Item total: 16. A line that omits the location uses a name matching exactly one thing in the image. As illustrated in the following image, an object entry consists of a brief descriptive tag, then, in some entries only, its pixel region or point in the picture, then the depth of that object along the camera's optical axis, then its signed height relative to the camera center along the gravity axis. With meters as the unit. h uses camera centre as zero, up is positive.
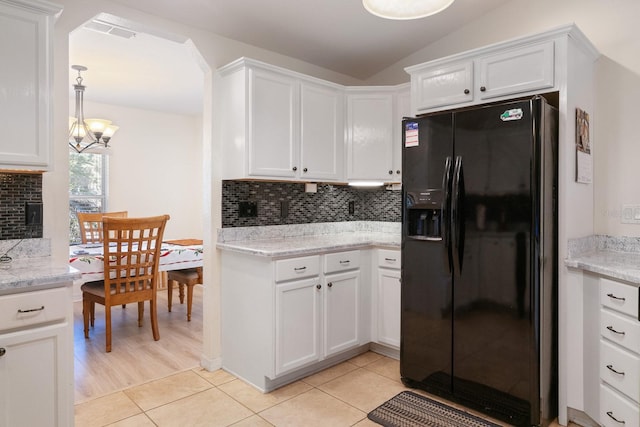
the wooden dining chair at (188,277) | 3.96 -0.67
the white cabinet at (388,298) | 3.01 -0.67
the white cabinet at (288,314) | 2.54 -0.70
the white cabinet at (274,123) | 2.75 +0.63
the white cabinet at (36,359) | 1.61 -0.62
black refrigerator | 2.12 -0.25
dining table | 3.21 -0.41
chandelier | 3.89 +0.82
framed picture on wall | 2.32 +0.35
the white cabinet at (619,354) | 1.87 -0.70
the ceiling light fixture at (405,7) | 1.89 +0.96
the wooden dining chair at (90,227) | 4.43 -0.19
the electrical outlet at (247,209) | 3.06 +0.01
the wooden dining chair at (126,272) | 3.26 -0.52
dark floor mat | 2.22 -1.17
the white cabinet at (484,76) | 2.28 +0.82
